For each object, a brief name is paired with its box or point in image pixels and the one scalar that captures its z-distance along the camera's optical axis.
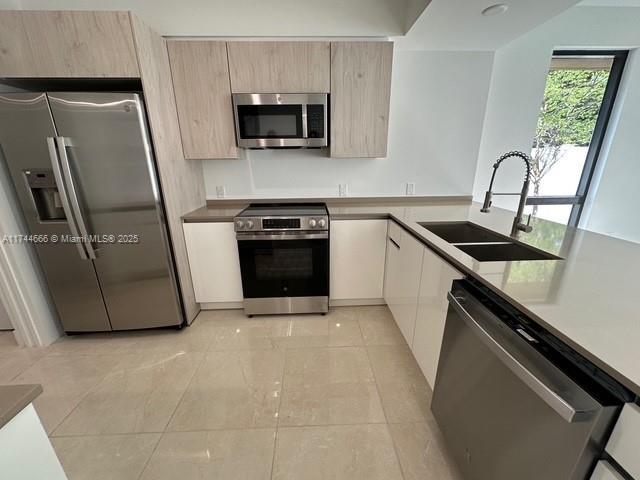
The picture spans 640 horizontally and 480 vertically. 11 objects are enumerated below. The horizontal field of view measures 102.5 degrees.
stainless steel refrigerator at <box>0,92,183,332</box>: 1.60
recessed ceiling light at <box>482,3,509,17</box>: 1.56
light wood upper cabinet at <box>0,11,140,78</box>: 1.53
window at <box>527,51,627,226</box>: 2.50
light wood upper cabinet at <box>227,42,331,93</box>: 1.96
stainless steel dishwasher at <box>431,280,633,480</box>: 0.59
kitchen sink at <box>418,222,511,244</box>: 1.75
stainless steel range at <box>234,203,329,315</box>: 2.00
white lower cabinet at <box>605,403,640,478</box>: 0.52
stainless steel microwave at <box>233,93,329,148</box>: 1.98
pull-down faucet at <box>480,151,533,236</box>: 1.39
